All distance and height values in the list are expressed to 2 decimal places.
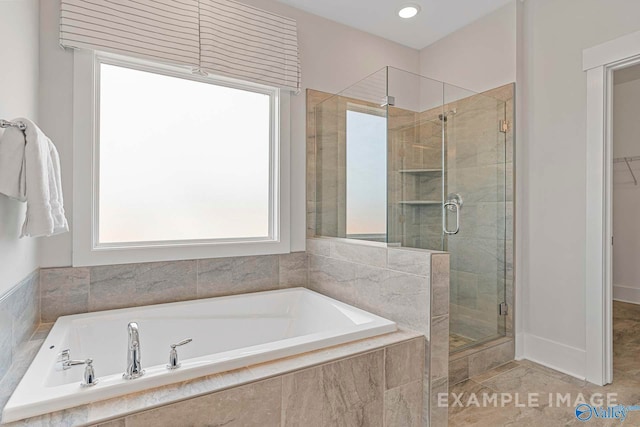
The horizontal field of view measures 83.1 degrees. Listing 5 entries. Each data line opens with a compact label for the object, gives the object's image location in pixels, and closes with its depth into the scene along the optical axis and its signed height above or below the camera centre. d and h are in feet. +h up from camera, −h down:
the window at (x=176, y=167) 7.11 +1.04
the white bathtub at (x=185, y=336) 3.89 -1.96
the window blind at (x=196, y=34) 6.61 +3.68
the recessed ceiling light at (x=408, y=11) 8.97 +5.16
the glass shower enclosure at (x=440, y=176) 8.48 +0.94
